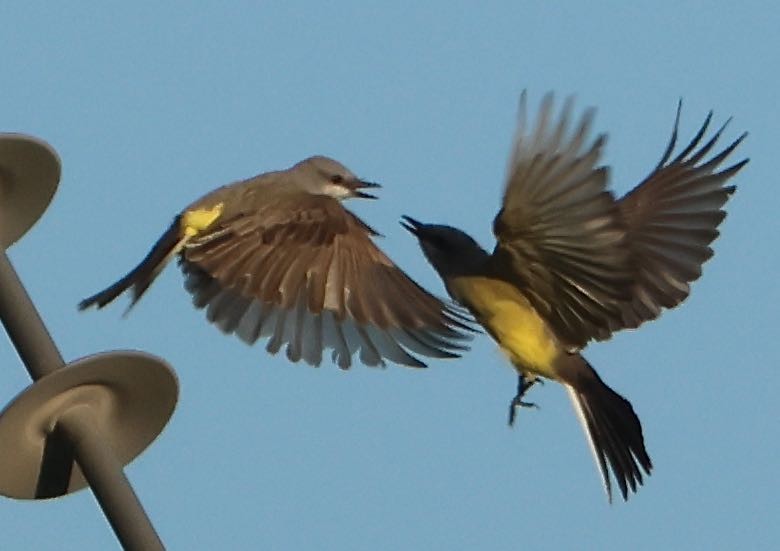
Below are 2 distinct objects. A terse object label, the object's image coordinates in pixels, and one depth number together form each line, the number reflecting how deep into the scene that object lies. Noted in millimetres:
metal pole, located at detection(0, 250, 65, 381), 6539
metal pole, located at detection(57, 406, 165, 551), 5812
